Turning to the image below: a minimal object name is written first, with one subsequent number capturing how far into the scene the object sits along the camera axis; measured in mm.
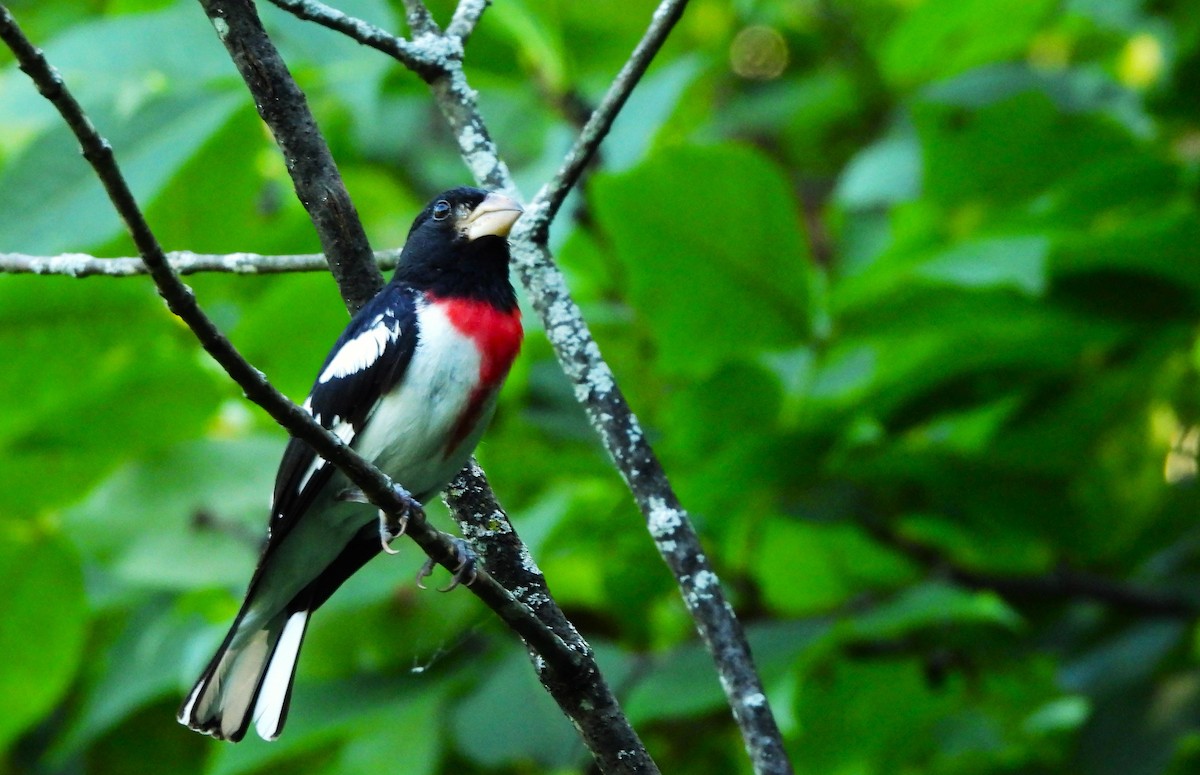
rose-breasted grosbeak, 5172
